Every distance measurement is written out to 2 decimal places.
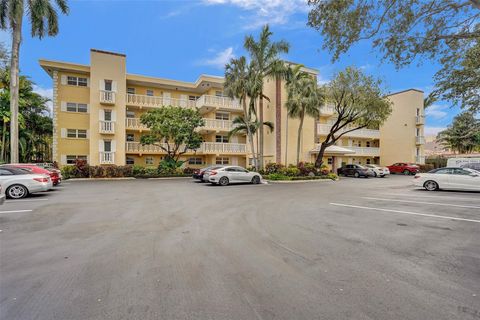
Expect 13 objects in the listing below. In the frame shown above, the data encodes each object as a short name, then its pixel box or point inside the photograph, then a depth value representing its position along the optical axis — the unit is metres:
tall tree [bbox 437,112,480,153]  40.86
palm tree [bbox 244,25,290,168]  21.77
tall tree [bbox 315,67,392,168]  22.72
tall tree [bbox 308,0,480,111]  6.43
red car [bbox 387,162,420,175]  30.82
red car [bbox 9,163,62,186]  12.08
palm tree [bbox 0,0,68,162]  17.03
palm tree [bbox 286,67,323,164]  22.14
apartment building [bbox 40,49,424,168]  23.36
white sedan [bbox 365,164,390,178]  27.06
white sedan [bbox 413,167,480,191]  13.73
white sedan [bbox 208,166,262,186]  16.94
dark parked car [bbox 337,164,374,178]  27.17
